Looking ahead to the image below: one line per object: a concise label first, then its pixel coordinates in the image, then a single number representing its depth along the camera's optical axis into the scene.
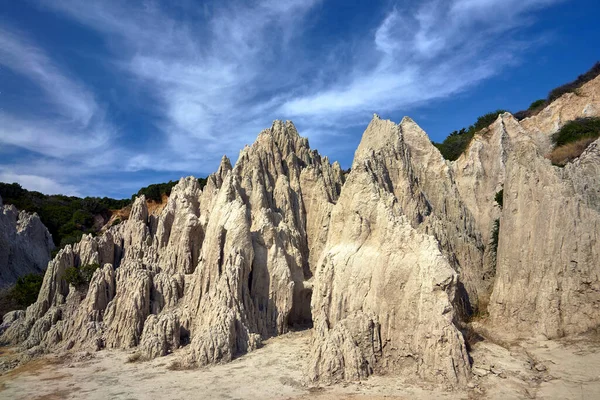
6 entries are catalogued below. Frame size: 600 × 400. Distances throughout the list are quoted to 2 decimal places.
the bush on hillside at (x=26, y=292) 26.02
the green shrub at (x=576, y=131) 24.88
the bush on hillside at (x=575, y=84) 36.80
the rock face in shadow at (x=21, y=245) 34.09
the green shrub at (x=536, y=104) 41.06
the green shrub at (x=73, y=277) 22.59
